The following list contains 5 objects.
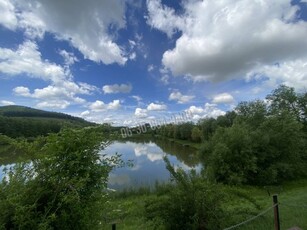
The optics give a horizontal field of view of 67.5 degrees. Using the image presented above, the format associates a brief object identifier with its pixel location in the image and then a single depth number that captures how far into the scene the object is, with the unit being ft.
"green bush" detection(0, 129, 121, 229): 7.23
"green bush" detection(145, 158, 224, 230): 15.80
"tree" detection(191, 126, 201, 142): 197.61
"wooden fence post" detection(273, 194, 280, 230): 15.15
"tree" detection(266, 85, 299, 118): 96.89
